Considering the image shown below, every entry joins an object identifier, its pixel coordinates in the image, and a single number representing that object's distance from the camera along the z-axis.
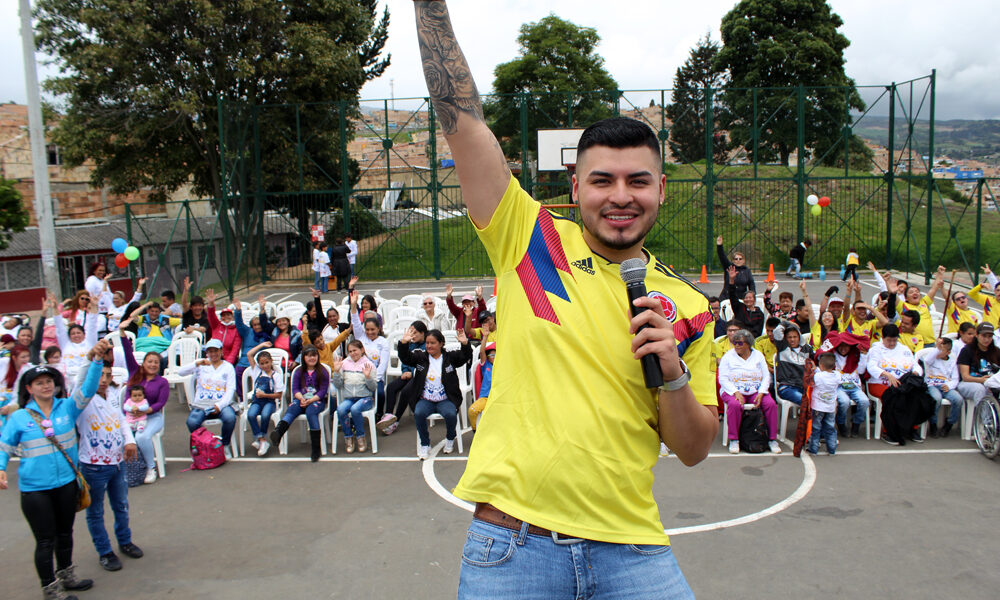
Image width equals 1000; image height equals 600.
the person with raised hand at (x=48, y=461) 4.88
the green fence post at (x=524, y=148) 21.02
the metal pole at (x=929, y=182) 19.55
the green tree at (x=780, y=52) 32.38
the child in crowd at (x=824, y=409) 7.62
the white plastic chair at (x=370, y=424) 8.20
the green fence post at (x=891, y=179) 21.80
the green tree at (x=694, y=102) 28.93
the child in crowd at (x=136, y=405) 7.52
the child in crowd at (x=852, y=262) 9.97
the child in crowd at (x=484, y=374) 7.24
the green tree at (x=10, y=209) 15.16
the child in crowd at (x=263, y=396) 8.21
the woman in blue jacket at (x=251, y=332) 9.95
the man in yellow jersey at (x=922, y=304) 9.27
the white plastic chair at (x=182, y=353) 10.31
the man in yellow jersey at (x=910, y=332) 8.88
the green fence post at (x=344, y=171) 21.33
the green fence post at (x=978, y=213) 17.81
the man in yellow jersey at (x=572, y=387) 1.80
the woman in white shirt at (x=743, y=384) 7.80
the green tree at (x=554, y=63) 40.62
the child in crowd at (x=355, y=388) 8.27
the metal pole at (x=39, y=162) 13.57
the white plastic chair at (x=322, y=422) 8.23
